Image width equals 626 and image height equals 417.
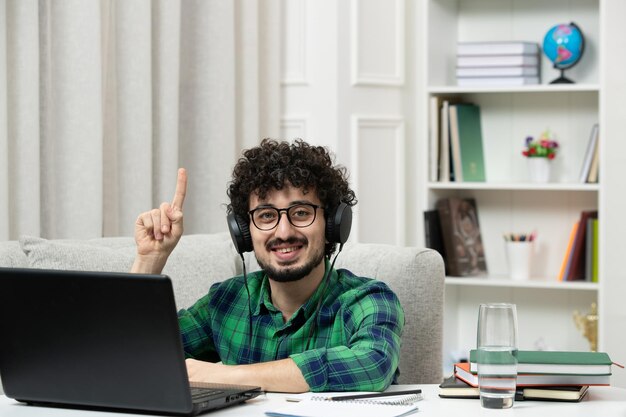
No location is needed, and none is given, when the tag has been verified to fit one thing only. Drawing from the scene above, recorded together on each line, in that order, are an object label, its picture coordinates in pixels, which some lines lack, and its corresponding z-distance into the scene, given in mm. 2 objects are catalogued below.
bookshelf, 3732
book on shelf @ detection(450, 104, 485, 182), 3746
